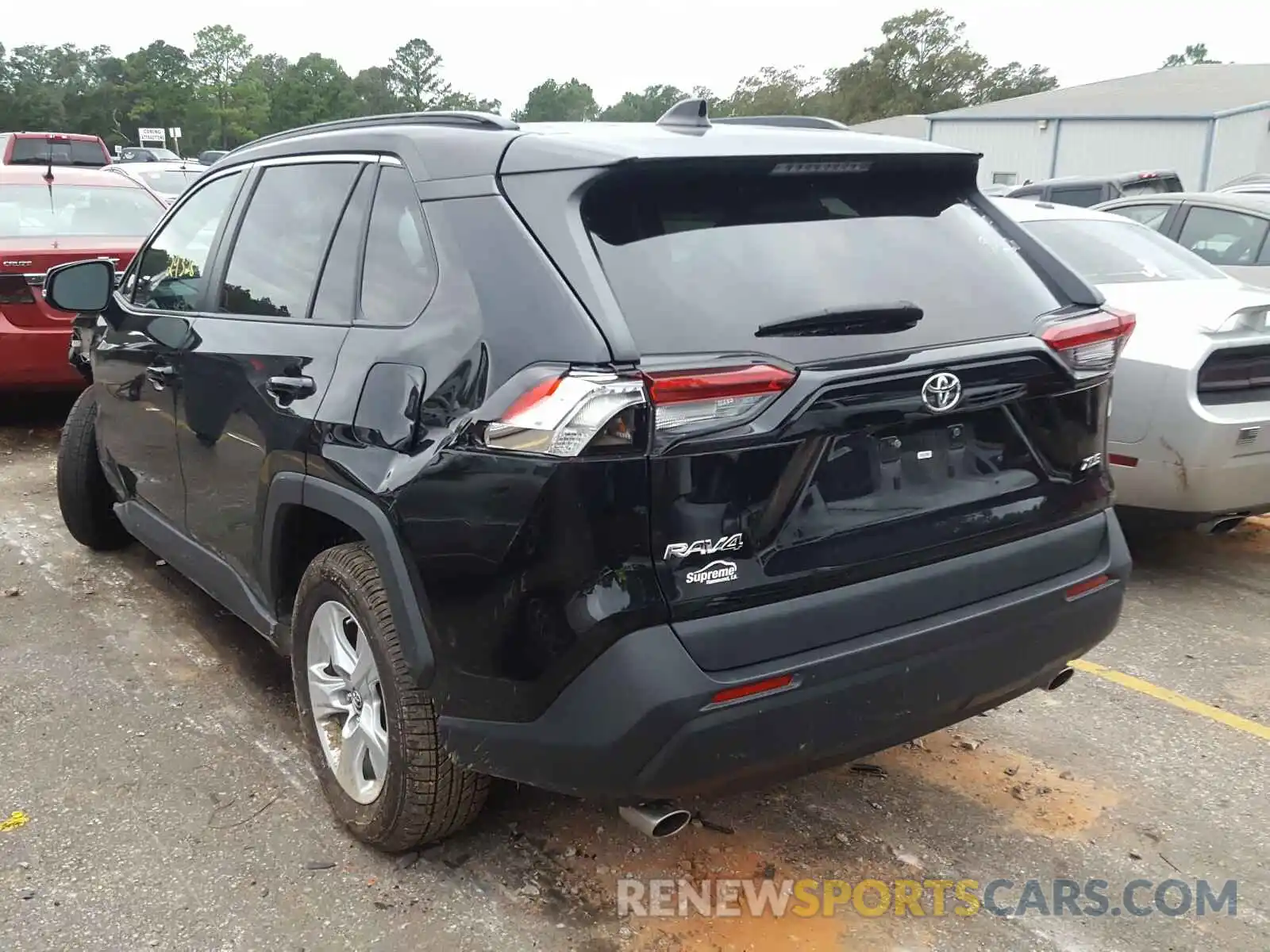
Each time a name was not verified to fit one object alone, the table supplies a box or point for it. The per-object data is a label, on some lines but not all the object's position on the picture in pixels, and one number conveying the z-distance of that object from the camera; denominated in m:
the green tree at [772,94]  76.06
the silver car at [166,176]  18.08
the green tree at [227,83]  86.69
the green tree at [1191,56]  118.00
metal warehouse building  30.81
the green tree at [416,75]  112.81
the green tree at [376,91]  101.62
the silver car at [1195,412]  4.45
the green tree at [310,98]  91.75
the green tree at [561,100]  104.12
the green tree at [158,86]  85.50
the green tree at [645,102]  99.66
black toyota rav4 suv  2.11
